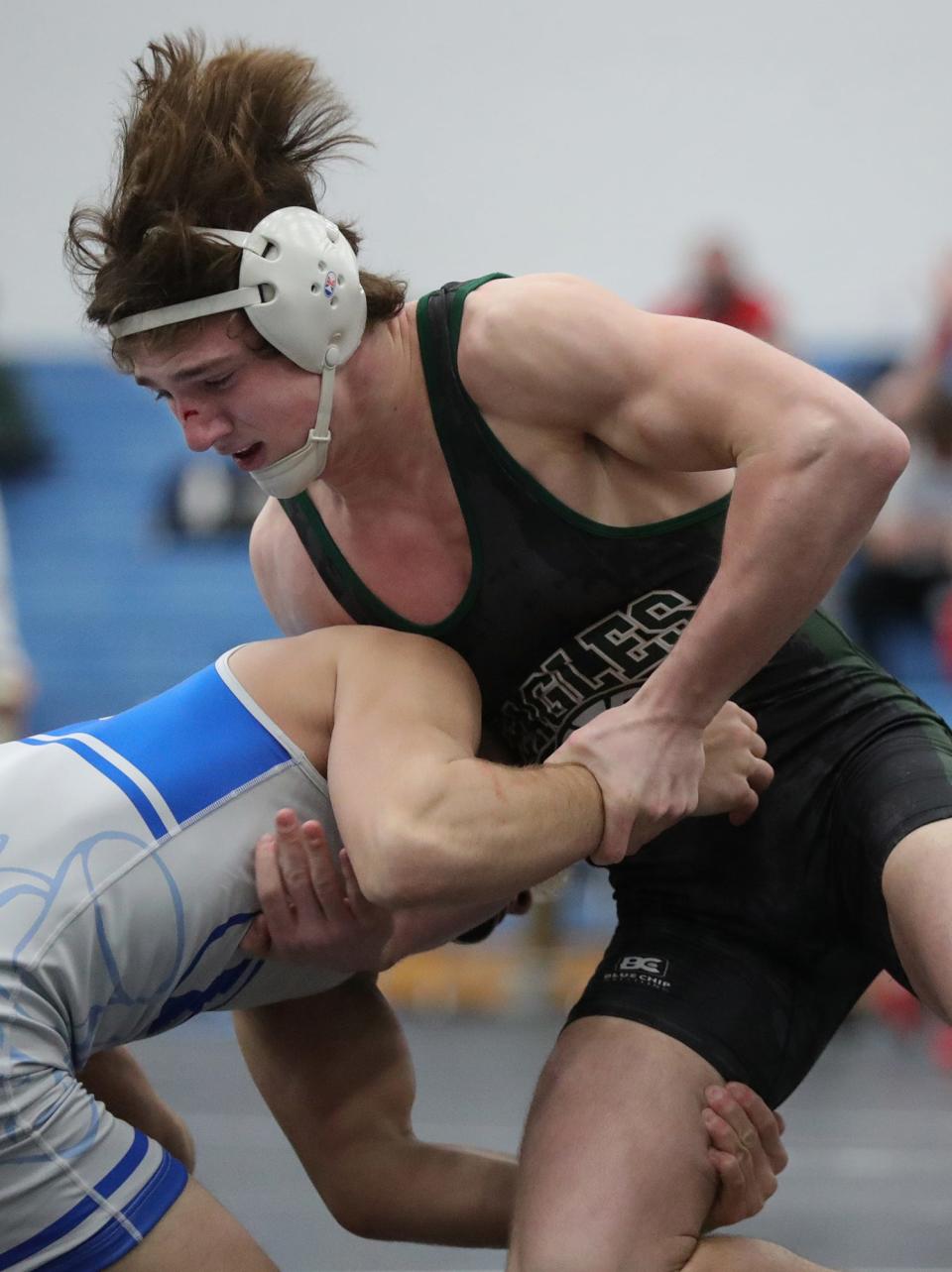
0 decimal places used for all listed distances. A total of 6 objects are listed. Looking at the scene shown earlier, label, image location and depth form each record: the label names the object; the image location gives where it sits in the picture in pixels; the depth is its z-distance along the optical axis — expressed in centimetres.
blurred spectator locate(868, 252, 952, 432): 1469
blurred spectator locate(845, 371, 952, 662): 1455
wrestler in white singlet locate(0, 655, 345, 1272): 430
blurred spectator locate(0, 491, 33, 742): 1314
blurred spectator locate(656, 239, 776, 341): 1495
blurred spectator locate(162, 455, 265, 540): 1605
